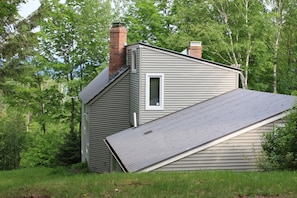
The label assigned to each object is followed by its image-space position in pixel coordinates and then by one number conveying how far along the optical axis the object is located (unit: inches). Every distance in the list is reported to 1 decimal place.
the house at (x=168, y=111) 615.2
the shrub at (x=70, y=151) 1330.0
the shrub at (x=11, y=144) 1815.9
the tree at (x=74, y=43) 1472.7
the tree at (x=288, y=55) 1435.8
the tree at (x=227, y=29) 1389.0
